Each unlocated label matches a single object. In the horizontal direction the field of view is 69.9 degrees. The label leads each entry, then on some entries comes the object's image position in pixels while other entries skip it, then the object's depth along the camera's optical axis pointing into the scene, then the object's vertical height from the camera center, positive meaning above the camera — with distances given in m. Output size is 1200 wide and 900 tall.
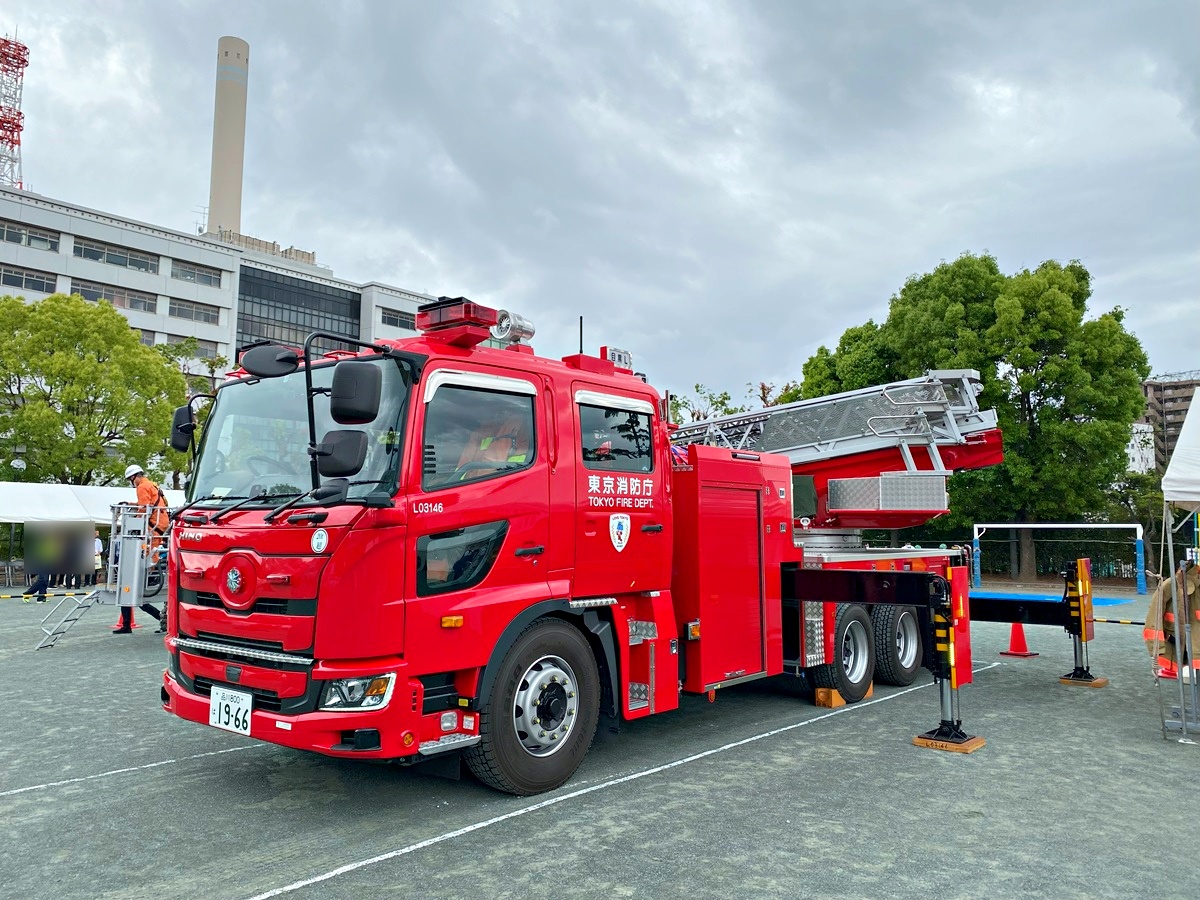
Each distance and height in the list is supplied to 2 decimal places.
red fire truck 4.48 -0.20
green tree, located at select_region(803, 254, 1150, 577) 23.91 +4.41
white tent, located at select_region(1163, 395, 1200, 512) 6.34 +0.44
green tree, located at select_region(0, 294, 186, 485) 26.12 +4.33
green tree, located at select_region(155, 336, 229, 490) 30.31 +7.26
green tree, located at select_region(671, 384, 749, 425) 31.83 +4.71
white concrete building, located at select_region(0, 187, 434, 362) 47.56 +15.87
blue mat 9.26 -0.72
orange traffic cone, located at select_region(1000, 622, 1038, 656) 11.32 -1.49
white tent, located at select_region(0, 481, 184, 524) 20.66 +0.63
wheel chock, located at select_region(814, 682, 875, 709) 7.88 -1.54
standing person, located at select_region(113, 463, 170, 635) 11.71 +0.31
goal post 22.26 -0.85
